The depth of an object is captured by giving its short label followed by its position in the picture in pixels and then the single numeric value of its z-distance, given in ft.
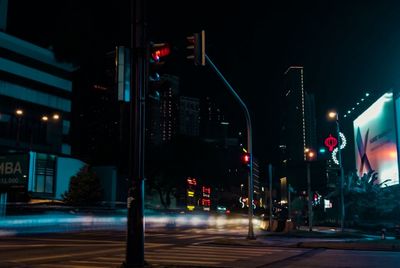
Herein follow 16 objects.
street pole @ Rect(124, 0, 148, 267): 39.65
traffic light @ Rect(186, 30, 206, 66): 56.65
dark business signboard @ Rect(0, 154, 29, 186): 161.68
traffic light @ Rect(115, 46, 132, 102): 39.21
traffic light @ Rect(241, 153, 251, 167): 84.99
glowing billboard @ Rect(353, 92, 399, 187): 191.31
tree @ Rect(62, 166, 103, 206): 189.98
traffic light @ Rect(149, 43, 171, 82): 41.01
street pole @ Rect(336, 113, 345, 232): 110.05
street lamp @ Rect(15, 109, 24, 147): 200.54
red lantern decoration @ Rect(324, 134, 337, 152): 93.35
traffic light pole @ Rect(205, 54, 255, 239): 80.79
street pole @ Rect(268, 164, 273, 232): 110.49
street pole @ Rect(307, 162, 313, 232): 111.96
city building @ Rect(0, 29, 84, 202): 210.79
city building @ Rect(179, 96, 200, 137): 556.51
